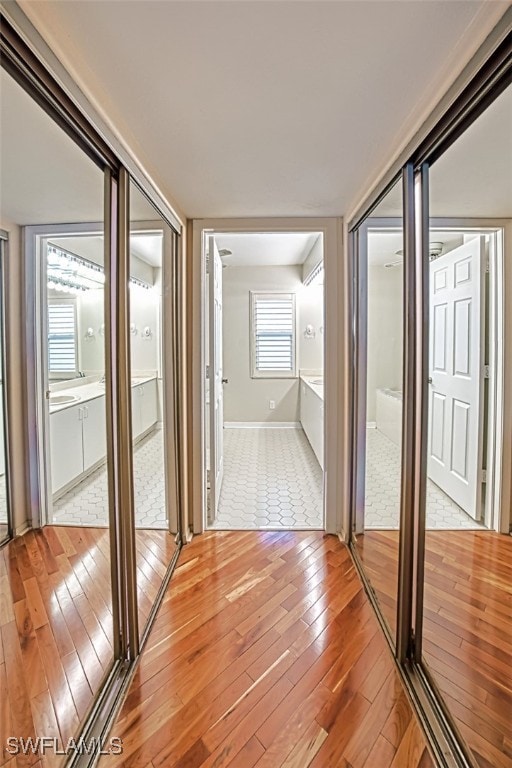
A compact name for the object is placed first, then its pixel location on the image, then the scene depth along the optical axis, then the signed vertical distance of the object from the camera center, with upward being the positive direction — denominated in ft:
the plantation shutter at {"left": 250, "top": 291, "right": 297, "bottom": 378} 18.51 +2.03
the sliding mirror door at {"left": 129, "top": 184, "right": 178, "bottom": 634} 5.65 -0.37
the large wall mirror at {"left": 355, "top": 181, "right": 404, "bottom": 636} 5.96 -0.44
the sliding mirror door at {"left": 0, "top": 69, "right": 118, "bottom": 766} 3.94 -1.09
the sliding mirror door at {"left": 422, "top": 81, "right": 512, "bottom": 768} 4.43 -0.95
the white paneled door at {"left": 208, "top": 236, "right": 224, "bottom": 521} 8.68 -0.11
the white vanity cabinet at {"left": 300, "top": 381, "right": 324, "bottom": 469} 12.01 -1.69
